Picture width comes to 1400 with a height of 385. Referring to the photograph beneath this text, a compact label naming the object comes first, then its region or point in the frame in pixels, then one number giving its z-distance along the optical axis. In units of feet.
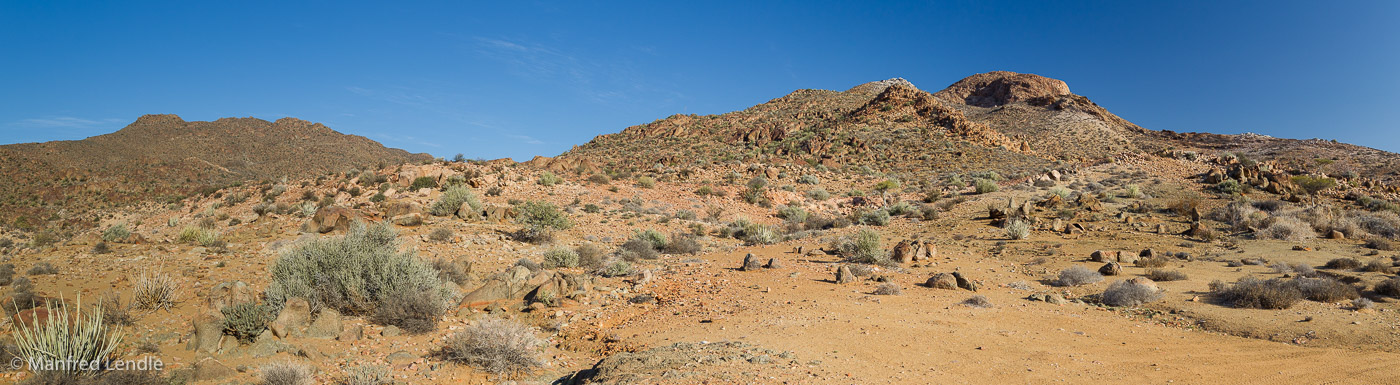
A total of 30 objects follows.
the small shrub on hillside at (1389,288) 22.52
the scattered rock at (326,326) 19.27
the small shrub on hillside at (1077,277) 28.48
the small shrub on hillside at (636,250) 38.27
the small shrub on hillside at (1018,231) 42.09
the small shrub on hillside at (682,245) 42.75
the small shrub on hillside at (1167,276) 27.98
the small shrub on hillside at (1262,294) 22.18
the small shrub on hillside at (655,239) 43.91
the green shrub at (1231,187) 56.49
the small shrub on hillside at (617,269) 33.04
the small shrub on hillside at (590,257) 36.47
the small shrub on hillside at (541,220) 43.21
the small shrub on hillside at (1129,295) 24.41
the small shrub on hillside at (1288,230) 36.83
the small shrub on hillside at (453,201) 48.73
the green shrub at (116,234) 35.17
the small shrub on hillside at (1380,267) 26.62
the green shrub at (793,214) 61.49
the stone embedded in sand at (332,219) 39.63
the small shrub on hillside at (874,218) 55.01
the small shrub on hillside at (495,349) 17.81
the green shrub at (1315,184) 54.34
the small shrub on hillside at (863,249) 35.53
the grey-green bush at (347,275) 21.89
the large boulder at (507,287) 25.17
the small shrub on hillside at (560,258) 35.17
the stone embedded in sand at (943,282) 28.68
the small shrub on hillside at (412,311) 20.92
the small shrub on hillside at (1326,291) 22.46
